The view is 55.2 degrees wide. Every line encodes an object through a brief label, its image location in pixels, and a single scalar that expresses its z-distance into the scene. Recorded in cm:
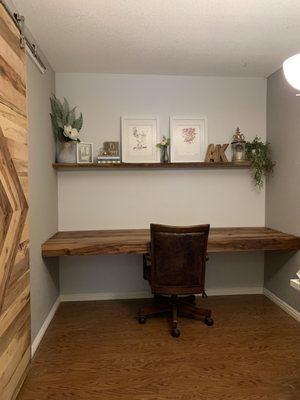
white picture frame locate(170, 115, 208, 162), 324
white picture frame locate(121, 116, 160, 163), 320
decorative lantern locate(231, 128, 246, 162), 320
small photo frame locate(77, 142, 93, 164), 309
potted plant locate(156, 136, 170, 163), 321
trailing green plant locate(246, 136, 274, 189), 319
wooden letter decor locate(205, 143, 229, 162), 321
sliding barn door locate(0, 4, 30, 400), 161
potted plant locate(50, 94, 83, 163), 293
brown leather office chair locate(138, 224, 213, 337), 247
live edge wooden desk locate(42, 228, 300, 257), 260
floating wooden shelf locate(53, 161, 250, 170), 303
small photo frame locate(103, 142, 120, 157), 317
